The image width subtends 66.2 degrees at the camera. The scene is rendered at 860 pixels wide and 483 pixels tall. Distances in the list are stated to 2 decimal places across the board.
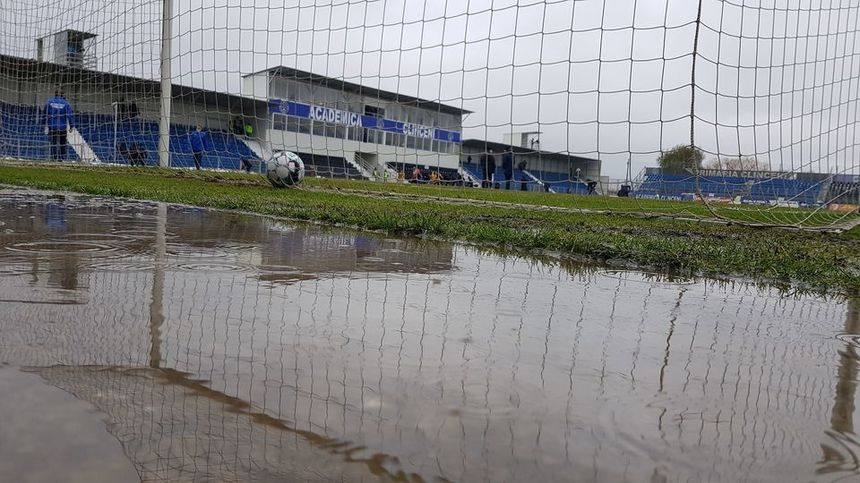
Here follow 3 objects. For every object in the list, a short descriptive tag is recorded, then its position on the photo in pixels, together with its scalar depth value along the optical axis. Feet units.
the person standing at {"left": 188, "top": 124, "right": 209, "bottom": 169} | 59.78
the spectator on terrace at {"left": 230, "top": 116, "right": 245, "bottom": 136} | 53.52
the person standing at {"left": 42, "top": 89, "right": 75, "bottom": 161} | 60.70
